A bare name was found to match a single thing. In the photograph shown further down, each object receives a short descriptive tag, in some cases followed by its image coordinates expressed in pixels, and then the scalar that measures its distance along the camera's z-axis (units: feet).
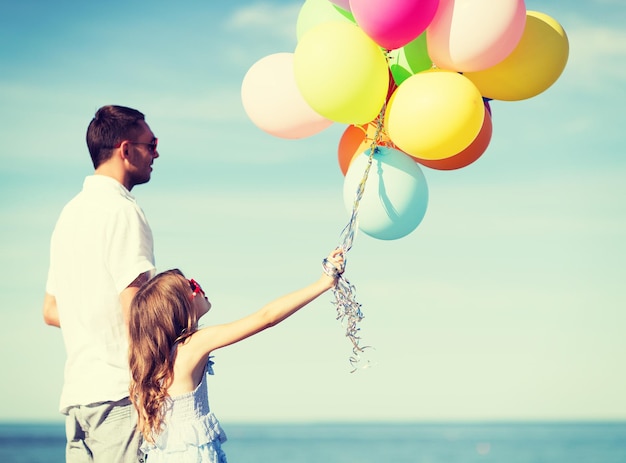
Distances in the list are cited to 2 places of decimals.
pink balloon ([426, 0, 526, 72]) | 10.18
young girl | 9.89
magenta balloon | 9.90
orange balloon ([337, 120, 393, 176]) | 11.20
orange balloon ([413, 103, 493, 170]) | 11.41
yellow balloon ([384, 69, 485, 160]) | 10.01
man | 9.84
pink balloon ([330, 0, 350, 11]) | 11.14
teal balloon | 10.73
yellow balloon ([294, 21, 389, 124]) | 10.16
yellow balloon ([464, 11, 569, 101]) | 11.00
